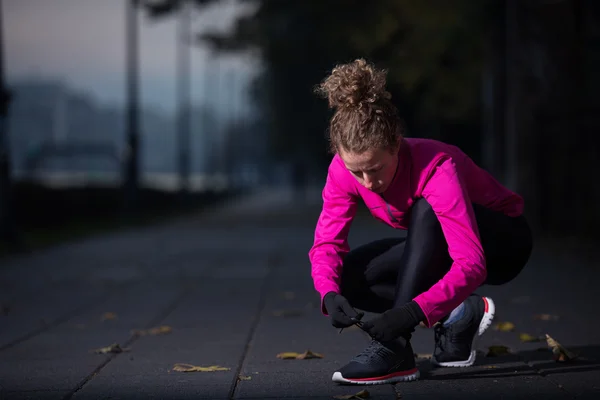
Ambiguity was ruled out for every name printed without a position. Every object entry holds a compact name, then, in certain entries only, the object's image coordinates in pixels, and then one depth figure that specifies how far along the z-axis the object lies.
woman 3.95
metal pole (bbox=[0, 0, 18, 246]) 13.91
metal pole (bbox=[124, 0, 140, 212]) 27.12
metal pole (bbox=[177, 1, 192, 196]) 41.34
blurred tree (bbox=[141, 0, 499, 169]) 18.67
